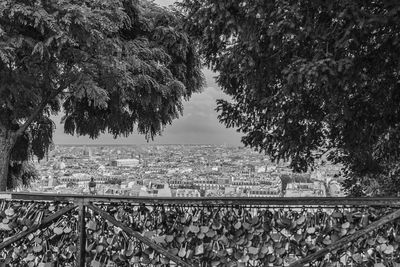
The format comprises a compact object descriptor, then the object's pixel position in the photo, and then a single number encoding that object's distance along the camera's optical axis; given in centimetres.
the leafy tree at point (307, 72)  486
